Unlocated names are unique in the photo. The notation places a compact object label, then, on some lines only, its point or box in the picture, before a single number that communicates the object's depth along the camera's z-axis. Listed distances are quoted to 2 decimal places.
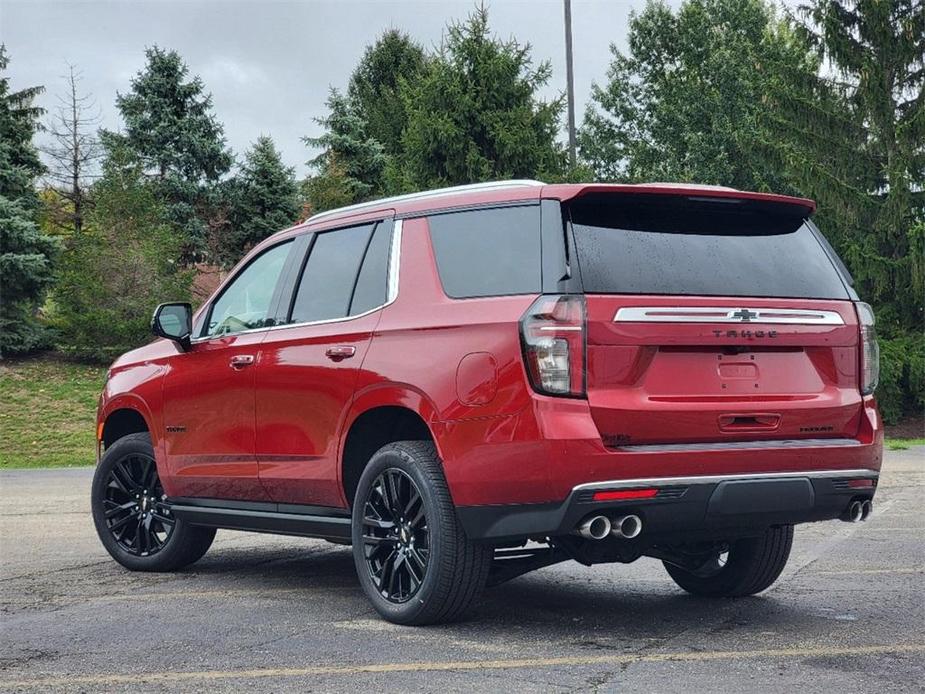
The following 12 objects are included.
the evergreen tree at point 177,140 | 35.88
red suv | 5.31
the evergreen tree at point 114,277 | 29.88
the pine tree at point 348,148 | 39.62
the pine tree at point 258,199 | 36.09
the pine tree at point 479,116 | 26.23
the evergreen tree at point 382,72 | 50.81
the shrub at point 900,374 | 27.12
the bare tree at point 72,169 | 36.72
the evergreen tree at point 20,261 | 29.50
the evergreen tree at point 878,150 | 29.22
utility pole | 27.22
